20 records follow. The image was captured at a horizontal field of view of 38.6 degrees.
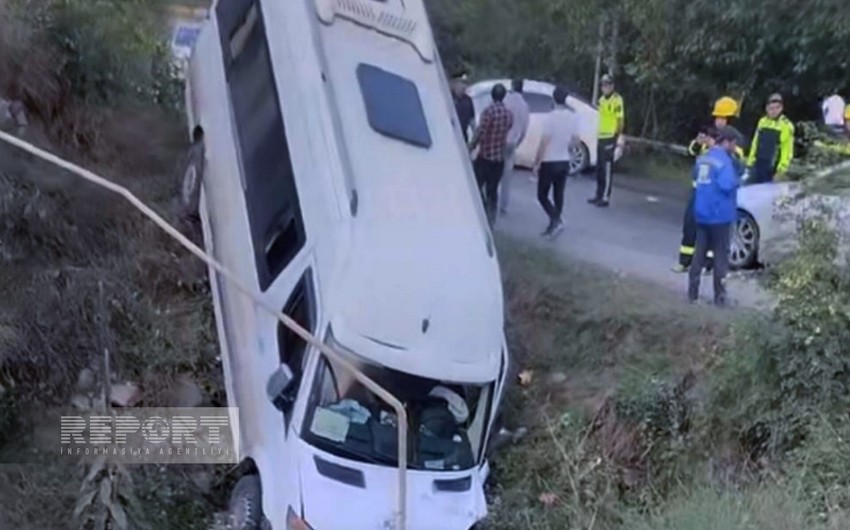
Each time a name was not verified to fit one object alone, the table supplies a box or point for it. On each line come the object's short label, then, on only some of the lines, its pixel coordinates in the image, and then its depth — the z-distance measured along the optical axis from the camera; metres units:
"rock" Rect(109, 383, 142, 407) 10.24
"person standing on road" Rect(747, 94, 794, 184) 12.63
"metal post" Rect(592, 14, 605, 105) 21.48
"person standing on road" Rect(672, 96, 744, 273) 10.90
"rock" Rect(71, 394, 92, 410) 9.97
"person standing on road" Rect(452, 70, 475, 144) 13.79
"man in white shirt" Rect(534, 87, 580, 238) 12.98
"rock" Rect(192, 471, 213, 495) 9.78
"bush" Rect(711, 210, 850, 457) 8.39
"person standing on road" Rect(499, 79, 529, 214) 13.19
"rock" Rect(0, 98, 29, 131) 11.53
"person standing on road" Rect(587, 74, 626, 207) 15.11
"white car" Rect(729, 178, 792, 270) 11.82
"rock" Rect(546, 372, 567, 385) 10.58
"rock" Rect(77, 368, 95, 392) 10.38
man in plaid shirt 12.80
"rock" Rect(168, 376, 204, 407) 10.52
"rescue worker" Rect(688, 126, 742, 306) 10.22
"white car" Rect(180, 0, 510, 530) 7.98
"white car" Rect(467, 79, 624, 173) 17.17
